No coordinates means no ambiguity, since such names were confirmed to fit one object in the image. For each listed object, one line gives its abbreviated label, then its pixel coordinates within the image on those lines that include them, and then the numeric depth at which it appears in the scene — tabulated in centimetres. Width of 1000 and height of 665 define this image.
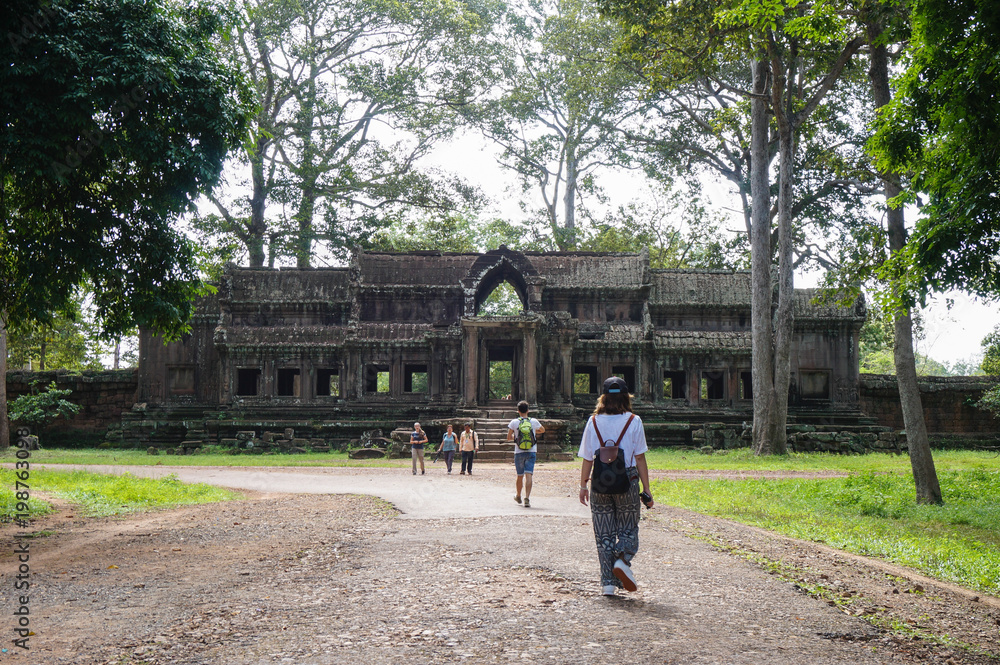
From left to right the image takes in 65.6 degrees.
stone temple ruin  2783
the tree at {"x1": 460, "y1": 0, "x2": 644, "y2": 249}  3444
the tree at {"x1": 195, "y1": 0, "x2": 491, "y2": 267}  3559
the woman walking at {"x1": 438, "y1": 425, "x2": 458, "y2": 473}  1842
